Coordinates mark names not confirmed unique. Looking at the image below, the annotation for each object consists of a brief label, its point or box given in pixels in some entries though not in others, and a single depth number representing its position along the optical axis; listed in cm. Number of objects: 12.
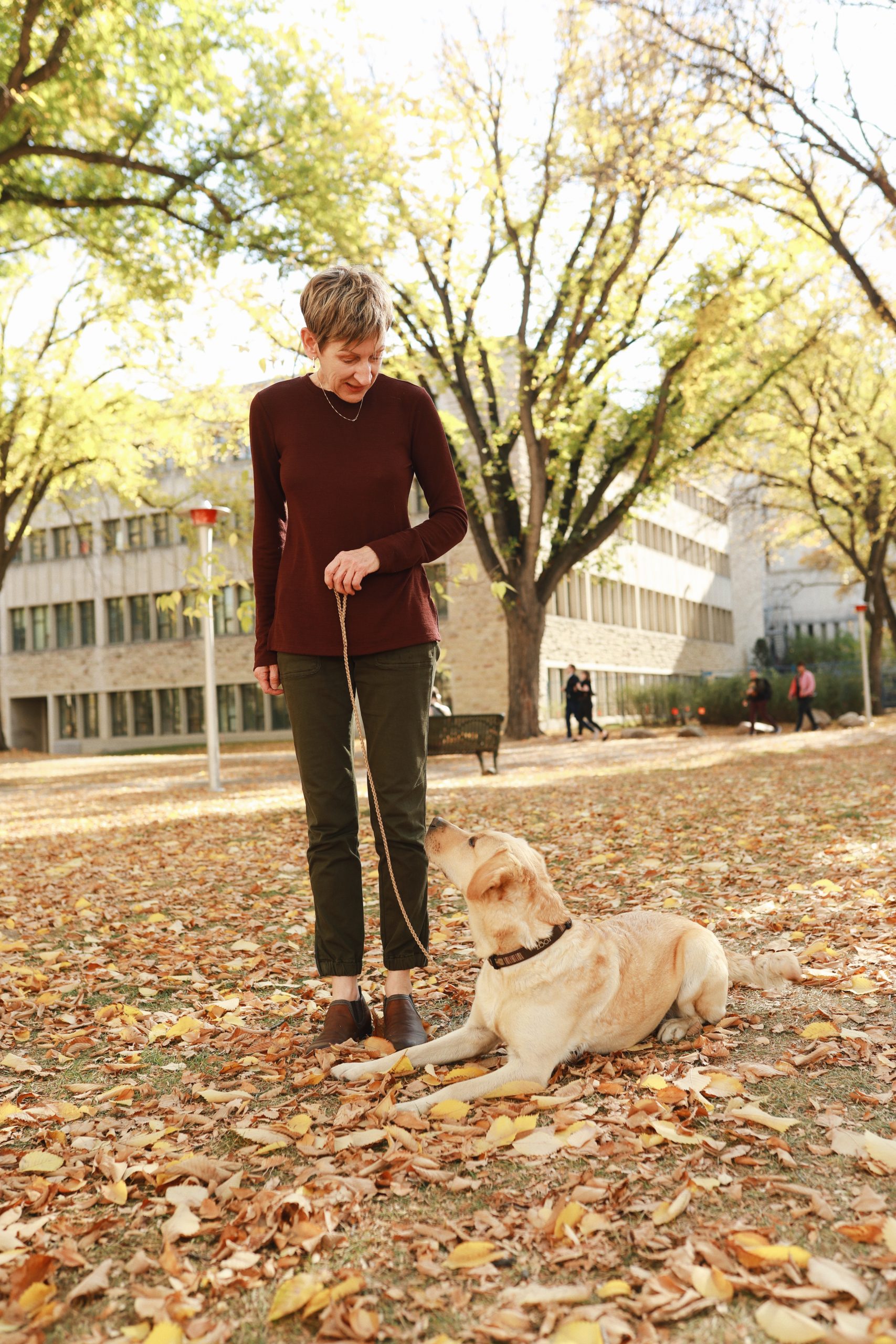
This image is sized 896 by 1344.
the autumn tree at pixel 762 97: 1373
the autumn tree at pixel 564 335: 2009
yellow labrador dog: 323
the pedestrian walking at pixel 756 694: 2938
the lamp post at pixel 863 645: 2806
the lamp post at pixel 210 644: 1483
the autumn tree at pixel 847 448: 2962
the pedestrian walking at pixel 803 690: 2912
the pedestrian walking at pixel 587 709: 2766
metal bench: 1605
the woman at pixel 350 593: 353
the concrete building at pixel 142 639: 4081
